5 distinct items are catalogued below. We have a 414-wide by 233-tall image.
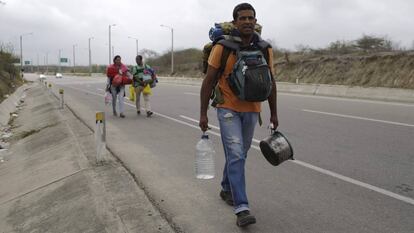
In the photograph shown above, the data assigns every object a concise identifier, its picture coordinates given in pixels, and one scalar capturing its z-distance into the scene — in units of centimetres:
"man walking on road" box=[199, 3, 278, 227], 404
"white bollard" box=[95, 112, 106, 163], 693
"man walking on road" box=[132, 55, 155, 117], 1318
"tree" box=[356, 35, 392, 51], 3841
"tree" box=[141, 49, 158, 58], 9369
